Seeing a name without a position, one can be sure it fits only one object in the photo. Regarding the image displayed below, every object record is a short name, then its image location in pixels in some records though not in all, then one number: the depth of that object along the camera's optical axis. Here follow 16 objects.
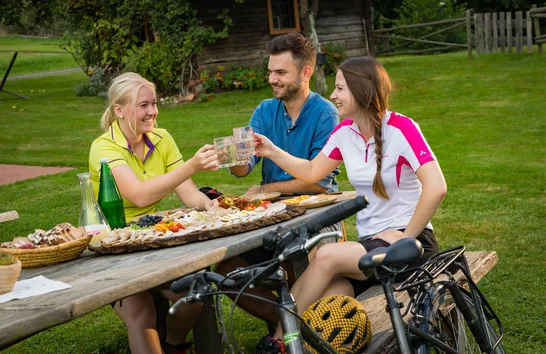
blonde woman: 4.29
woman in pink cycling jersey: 3.84
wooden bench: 3.52
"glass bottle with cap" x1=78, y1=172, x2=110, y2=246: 3.83
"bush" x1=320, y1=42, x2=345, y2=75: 22.69
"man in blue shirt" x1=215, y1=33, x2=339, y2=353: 5.10
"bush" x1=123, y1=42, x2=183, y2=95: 20.83
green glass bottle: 4.04
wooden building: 21.44
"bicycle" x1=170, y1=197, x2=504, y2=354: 2.12
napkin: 2.94
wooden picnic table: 2.62
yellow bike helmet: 3.39
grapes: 3.97
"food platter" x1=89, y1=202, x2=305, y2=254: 3.64
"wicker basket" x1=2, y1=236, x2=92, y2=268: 3.43
